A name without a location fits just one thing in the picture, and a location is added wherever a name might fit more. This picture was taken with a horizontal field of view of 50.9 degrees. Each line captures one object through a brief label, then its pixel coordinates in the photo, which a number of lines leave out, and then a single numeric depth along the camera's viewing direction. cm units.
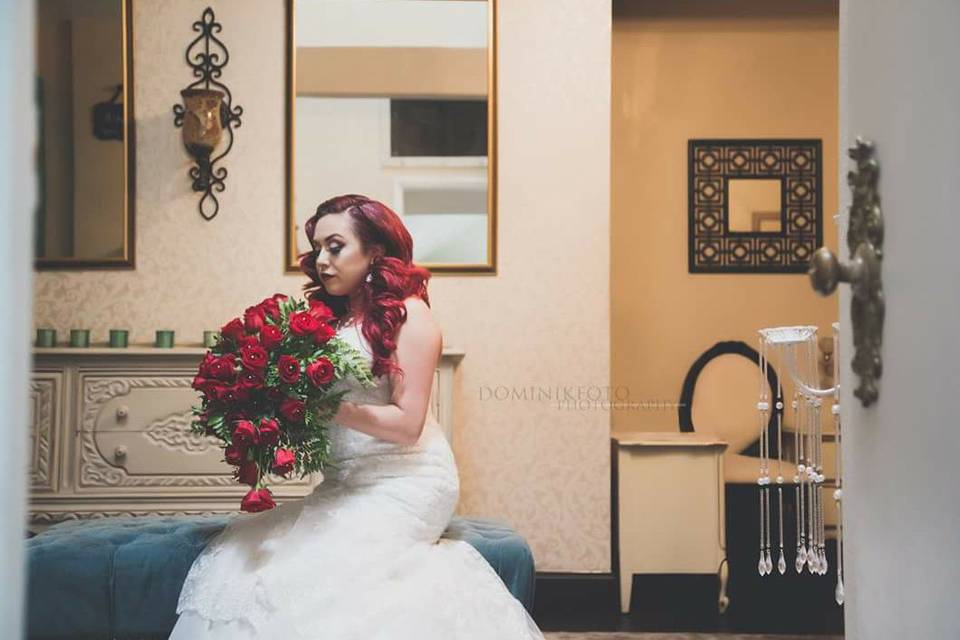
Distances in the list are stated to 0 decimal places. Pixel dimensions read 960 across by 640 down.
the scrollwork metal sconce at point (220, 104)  421
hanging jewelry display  310
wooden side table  419
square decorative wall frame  544
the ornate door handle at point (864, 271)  90
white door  80
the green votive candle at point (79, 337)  402
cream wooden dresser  387
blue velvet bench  249
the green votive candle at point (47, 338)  400
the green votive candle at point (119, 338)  402
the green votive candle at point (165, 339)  402
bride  208
